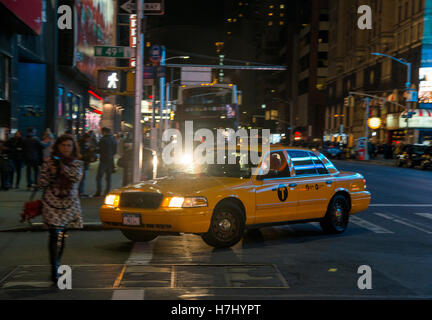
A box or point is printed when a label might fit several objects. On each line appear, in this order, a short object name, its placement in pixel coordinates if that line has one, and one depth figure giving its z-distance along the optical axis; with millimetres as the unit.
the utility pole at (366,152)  53962
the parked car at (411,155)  39375
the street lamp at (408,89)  48781
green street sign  14328
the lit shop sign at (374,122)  62425
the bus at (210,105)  30328
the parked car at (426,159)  37191
